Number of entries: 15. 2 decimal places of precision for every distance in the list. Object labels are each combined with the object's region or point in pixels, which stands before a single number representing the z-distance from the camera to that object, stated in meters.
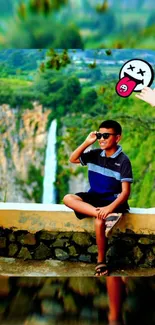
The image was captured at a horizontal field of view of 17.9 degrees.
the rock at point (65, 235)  4.09
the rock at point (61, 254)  4.16
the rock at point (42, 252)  4.16
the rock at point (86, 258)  4.14
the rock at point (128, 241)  4.09
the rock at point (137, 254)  4.13
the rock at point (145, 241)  4.09
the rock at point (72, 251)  4.14
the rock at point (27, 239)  4.15
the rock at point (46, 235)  4.12
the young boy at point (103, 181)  3.91
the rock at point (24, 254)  4.20
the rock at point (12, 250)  4.21
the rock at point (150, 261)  4.15
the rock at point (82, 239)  4.09
